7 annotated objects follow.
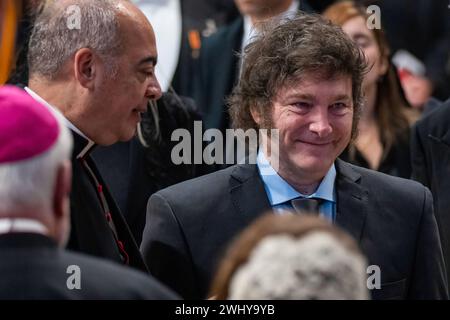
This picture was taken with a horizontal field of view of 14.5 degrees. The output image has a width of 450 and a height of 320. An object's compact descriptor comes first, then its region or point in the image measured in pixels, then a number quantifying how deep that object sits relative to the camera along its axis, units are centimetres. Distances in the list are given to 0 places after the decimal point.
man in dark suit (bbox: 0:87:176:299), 363
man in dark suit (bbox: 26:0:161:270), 542
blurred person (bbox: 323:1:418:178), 822
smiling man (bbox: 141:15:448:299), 526
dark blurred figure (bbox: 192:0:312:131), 810
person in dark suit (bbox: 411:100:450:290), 653
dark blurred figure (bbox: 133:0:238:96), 844
